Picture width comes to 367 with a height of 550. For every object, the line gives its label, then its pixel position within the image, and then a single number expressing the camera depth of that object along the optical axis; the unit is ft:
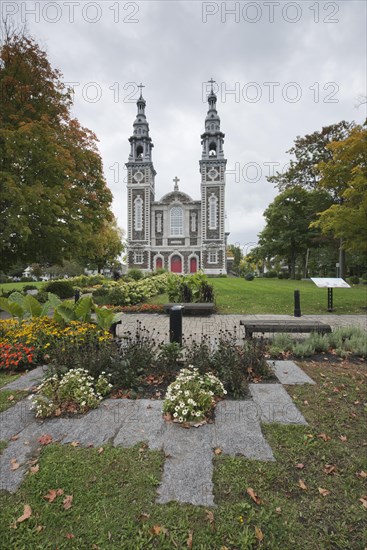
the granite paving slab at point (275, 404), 11.02
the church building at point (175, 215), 169.48
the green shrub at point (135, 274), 85.46
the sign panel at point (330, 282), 33.86
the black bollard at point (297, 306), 35.17
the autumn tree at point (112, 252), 122.14
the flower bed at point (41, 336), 17.07
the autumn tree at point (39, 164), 32.32
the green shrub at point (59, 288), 58.75
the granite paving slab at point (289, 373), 14.53
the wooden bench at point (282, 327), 21.65
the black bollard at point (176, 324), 19.29
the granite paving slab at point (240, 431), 9.21
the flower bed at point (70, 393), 11.52
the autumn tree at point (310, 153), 89.56
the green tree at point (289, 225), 109.40
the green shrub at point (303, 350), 18.78
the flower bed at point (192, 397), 10.91
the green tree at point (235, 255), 317.07
